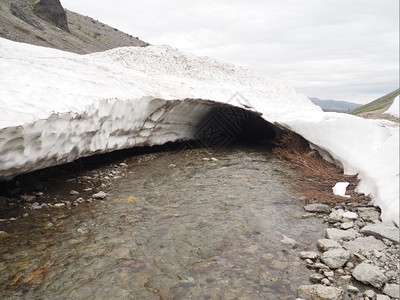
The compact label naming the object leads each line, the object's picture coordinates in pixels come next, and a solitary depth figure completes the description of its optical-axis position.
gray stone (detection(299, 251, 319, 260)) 4.21
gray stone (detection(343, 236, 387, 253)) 4.38
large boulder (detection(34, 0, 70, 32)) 35.06
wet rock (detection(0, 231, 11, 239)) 4.70
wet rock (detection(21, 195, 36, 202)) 6.06
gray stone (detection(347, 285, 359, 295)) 3.50
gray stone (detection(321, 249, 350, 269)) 4.02
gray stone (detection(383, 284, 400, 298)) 3.37
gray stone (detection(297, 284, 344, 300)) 3.41
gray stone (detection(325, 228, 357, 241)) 4.77
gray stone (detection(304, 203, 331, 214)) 5.91
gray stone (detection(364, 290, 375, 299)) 3.41
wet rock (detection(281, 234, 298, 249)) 4.58
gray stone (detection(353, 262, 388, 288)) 3.59
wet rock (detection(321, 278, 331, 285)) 3.67
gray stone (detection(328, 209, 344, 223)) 5.54
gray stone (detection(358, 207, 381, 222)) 5.29
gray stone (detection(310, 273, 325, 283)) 3.74
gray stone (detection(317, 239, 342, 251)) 4.46
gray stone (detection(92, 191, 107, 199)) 6.48
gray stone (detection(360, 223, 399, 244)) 4.51
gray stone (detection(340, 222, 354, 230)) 5.14
